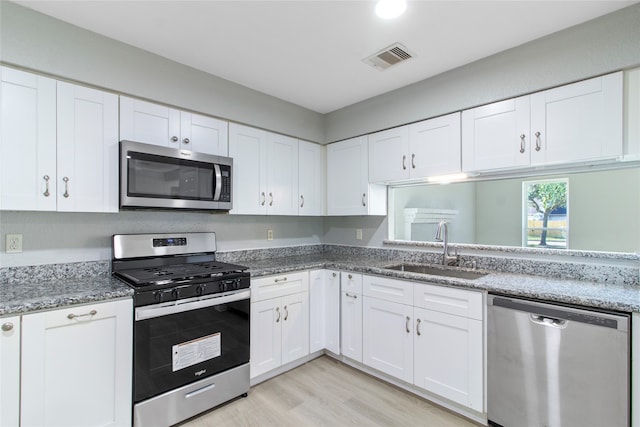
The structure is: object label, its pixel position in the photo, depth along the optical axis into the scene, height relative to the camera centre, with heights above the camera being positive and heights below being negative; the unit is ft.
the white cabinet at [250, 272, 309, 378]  7.99 -2.84
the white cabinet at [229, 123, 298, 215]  8.96 +1.37
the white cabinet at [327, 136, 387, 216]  10.18 +1.10
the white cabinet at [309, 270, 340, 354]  9.29 -2.86
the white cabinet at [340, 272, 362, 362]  8.78 -2.87
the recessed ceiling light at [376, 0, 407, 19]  5.57 +3.79
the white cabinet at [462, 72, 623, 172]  5.98 +1.89
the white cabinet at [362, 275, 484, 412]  6.58 -2.84
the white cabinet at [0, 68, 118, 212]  5.71 +1.40
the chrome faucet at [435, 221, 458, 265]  8.65 -0.84
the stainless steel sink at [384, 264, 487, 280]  8.15 -1.55
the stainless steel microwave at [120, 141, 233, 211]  6.72 +0.88
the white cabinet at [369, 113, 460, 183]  8.12 +1.86
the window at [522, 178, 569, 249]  7.58 +0.04
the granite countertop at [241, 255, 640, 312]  5.22 -1.40
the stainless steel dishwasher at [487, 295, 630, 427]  5.01 -2.65
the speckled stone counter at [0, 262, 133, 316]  5.07 -1.36
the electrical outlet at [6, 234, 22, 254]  6.19 -0.55
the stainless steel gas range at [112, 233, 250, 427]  6.04 -2.38
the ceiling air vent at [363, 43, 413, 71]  7.14 +3.81
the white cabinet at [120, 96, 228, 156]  7.04 +2.18
